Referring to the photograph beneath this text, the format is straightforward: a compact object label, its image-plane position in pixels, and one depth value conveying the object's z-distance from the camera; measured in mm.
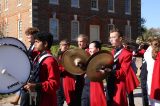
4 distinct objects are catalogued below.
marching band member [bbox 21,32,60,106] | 6156
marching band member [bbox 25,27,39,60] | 8023
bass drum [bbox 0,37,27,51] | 6663
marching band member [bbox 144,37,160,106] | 7445
